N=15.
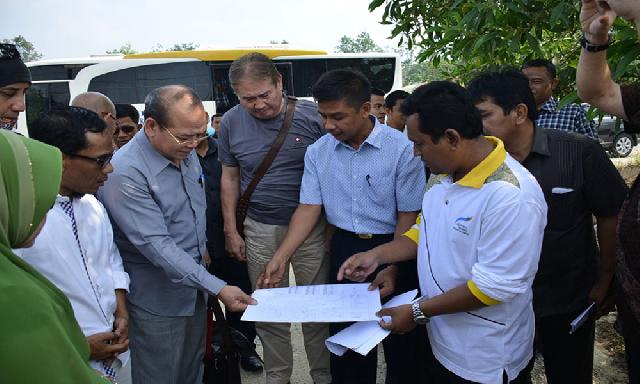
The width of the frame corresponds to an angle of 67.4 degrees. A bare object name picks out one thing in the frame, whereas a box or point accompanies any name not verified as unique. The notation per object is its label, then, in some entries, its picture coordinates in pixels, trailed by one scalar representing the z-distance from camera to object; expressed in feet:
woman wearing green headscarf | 2.92
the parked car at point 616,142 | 42.39
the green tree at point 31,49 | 148.25
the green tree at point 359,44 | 145.69
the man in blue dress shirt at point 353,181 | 7.44
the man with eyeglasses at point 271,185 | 8.64
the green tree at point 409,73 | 208.50
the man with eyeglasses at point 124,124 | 12.35
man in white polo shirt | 4.88
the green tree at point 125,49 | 154.48
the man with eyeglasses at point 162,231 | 6.55
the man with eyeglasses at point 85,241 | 5.31
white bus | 38.29
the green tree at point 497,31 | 8.12
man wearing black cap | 8.07
